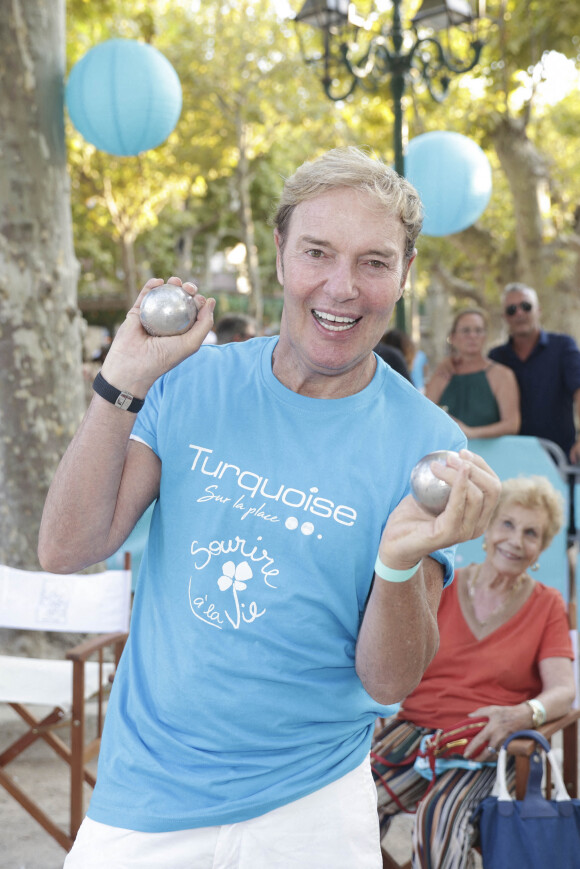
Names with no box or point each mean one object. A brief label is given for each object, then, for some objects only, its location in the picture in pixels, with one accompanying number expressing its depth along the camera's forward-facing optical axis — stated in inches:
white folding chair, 148.7
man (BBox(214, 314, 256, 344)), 265.0
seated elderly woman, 123.9
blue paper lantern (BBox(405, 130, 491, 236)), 283.6
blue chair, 229.3
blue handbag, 109.3
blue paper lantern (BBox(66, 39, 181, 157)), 239.0
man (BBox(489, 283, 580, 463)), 258.7
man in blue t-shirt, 66.4
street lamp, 301.0
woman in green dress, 247.4
